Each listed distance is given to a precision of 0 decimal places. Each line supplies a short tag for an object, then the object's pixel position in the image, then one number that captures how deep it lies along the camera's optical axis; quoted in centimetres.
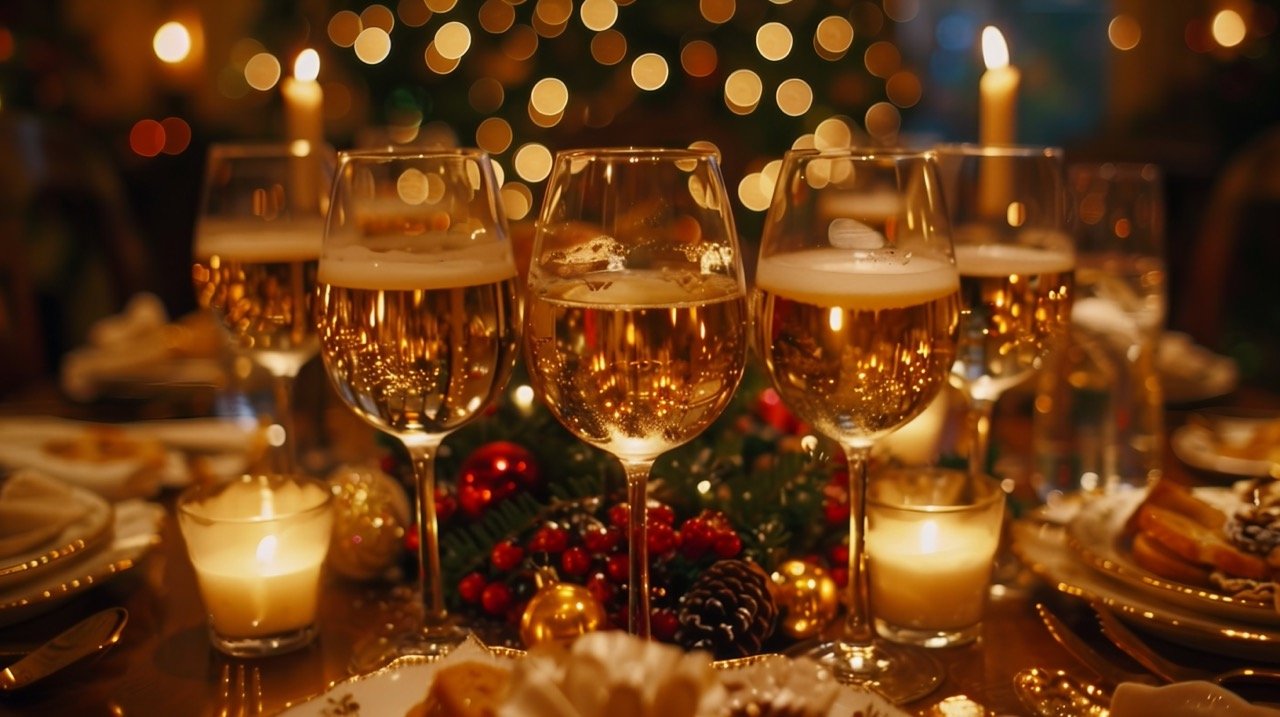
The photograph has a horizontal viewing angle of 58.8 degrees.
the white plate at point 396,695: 63
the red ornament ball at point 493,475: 97
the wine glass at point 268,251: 109
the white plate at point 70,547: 88
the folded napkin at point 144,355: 158
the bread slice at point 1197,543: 82
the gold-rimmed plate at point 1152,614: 79
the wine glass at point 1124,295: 125
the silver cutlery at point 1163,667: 76
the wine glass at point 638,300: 73
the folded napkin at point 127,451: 115
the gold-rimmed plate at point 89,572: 87
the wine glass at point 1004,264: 97
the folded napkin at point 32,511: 90
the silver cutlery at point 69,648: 76
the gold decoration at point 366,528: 96
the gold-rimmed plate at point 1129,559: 80
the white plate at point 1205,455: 121
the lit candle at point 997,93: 114
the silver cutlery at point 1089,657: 77
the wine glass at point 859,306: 78
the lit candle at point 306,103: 125
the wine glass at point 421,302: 80
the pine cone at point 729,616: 81
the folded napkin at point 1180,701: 64
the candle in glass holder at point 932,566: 85
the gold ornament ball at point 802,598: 86
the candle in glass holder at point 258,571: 84
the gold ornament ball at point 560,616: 79
